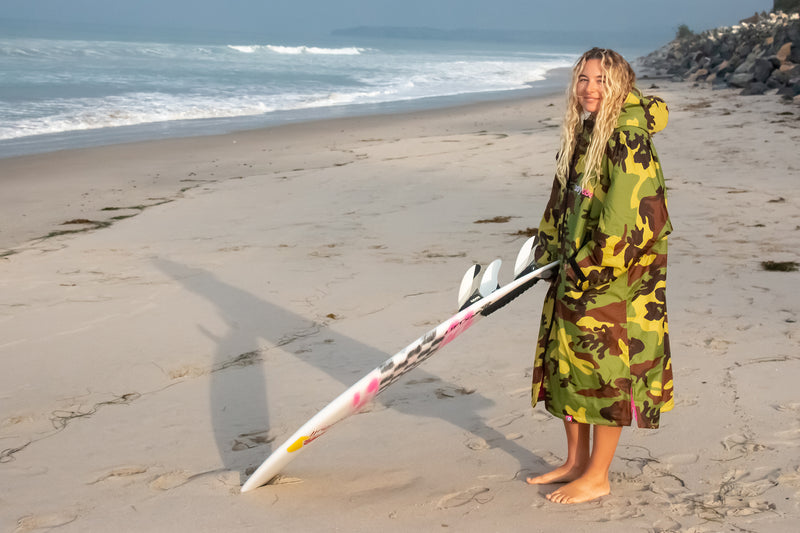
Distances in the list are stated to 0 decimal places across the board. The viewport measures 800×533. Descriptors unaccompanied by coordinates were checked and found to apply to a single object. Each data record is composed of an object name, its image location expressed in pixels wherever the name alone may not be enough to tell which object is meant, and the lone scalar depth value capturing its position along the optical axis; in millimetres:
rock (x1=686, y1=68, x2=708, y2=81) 22875
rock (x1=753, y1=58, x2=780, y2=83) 16688
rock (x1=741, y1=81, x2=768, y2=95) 15969
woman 2402
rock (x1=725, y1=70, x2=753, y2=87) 17203
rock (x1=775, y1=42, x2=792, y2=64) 17078
